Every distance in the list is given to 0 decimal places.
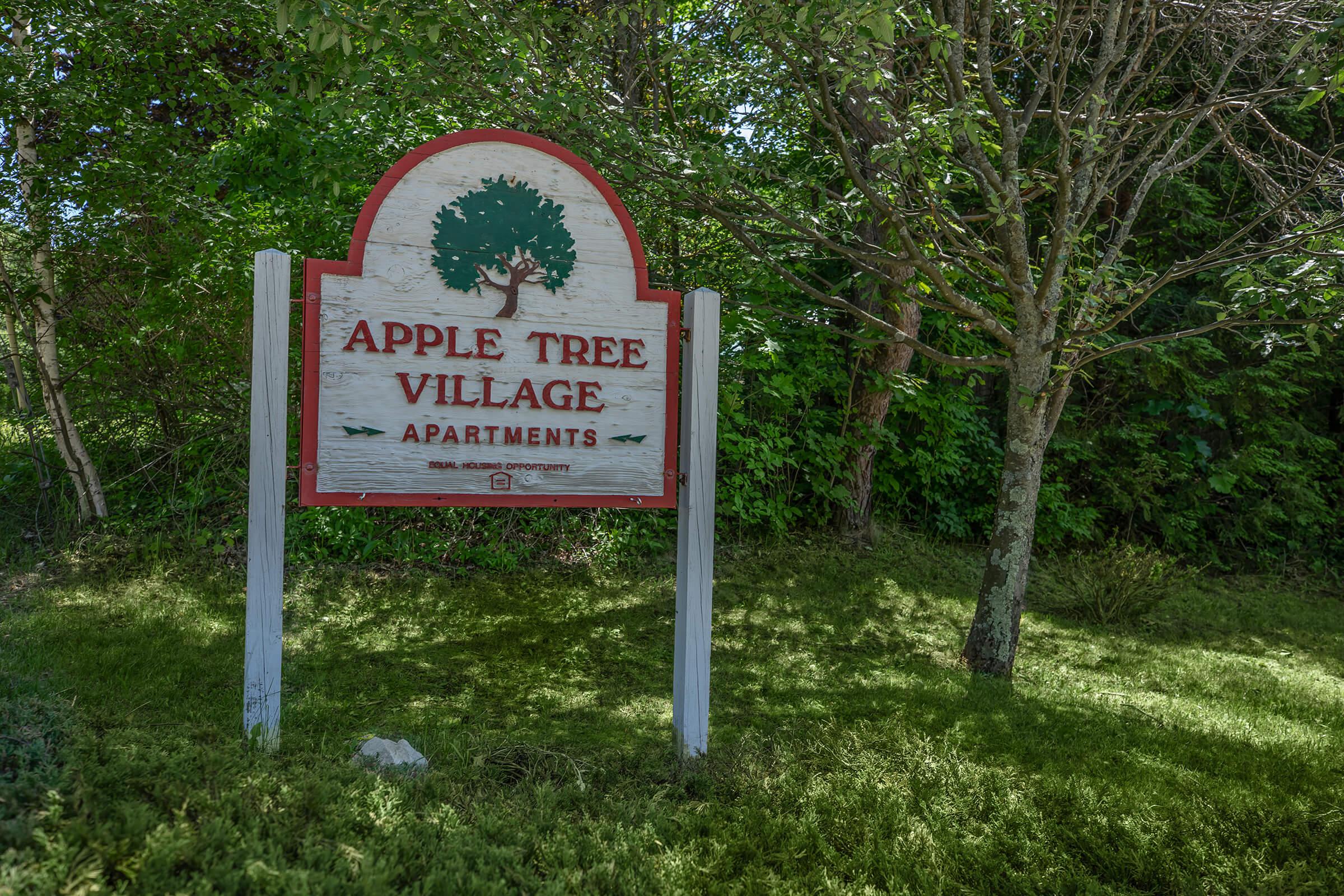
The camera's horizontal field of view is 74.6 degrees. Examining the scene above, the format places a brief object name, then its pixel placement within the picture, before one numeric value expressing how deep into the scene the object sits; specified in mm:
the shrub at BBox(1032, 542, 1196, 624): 7246
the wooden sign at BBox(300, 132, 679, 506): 3361
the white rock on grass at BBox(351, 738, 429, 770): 3246
